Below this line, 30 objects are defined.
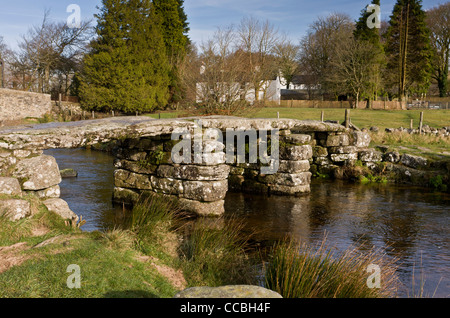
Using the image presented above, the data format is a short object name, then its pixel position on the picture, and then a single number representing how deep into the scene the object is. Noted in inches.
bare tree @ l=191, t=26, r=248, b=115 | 642.8
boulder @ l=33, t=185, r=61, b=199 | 271.1
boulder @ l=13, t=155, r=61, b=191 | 264.5
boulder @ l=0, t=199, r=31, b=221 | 223.1
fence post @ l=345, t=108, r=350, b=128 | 586.2
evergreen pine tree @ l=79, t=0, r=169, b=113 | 1193.4
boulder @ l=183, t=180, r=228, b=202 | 331.0
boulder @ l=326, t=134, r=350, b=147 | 518.0
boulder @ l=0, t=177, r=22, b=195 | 245.6
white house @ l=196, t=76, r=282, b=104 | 644.7
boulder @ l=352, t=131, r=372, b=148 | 534.6
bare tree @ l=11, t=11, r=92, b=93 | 1439.5
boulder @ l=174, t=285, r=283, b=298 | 106.3
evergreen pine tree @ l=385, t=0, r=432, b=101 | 1479.9
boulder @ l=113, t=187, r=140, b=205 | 361.1
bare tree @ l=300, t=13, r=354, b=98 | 1709.6
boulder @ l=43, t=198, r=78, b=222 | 257.6
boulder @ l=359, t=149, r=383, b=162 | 527.8
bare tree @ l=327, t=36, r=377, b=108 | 1374.3
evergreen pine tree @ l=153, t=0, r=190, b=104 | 1386.6
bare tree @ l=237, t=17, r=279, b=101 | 1033.9
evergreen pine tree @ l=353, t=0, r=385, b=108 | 1381.6
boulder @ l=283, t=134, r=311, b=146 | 432.1
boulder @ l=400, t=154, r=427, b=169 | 497.7
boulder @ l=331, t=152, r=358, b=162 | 523.5
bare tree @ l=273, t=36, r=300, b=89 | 1967.3
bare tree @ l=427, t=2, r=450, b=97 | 1685.5
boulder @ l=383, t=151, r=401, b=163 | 521.0
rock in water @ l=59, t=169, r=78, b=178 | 477.4
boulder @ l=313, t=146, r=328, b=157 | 526.8
